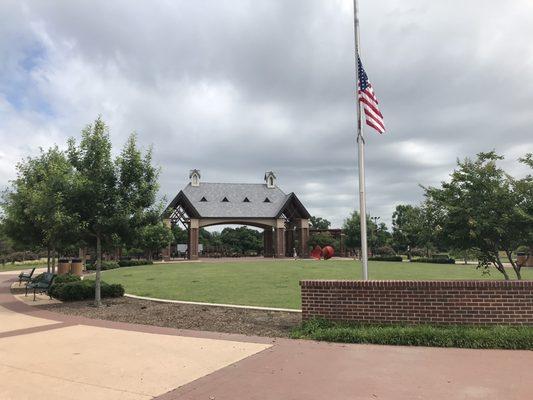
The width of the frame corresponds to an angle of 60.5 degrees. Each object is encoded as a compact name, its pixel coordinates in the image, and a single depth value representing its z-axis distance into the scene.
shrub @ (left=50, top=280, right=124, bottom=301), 15.69
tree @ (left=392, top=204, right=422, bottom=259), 65.69
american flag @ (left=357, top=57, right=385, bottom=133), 10.84
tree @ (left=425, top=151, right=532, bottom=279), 11.06
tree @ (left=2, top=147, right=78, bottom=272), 13.84
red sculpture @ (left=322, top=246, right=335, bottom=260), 25.43
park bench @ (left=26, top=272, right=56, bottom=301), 16.53
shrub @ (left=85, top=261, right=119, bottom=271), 36.53
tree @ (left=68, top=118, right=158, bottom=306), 14.14
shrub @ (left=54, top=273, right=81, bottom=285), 18.36
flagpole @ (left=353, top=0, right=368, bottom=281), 10.19
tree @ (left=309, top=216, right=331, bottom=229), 127.88
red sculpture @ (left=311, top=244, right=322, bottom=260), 46.41
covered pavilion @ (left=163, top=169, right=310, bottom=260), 60.53
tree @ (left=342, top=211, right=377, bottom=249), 68.25
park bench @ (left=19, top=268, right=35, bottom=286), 21.27
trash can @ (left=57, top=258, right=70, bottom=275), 25.57
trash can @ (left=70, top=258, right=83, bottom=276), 27.33
